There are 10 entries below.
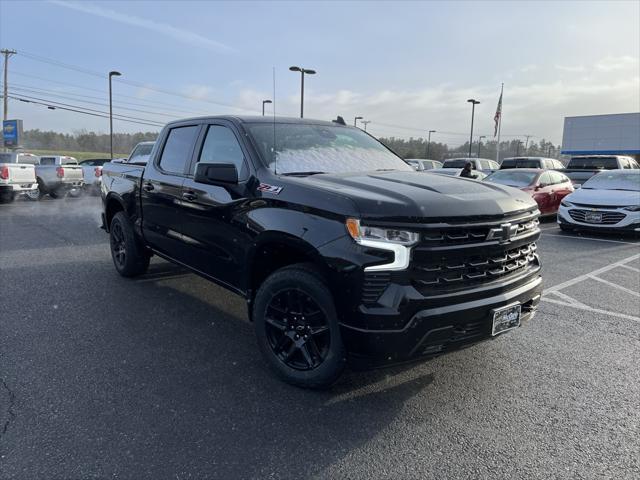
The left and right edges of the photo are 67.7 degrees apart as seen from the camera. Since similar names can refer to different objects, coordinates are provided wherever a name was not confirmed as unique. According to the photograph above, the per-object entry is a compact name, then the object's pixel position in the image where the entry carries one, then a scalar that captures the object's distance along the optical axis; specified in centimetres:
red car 1250
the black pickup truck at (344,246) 276
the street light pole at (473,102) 4603
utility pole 4041
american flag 3594
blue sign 4050
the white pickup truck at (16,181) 1524
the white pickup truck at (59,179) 1773
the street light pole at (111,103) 3406
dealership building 5031
